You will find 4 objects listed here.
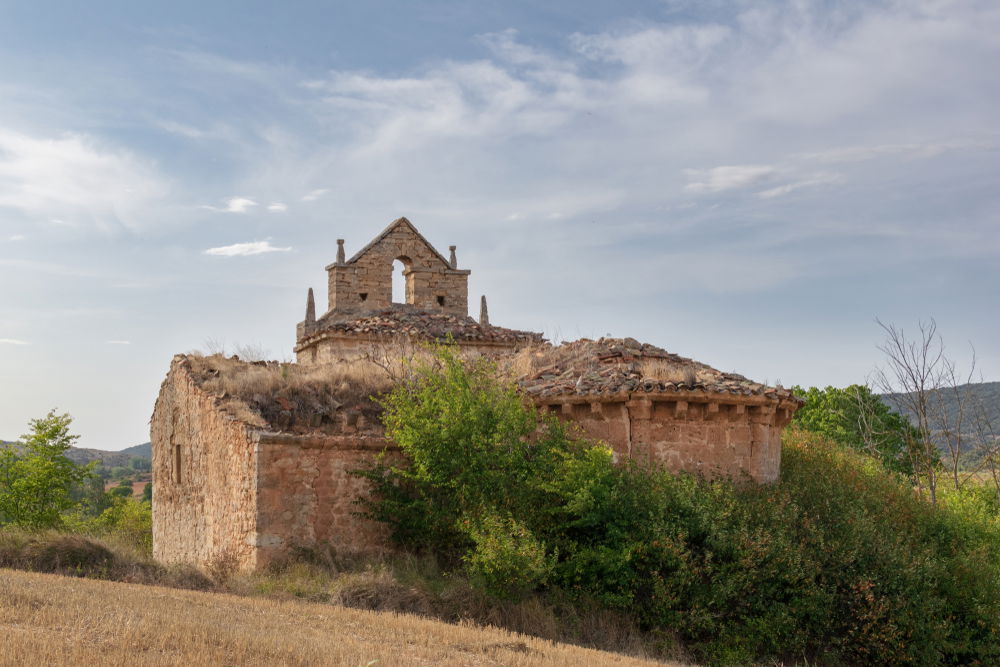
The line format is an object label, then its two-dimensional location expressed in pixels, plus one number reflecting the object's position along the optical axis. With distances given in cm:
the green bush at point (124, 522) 2094
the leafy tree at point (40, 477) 2666
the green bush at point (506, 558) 1195
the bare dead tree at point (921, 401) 2419
